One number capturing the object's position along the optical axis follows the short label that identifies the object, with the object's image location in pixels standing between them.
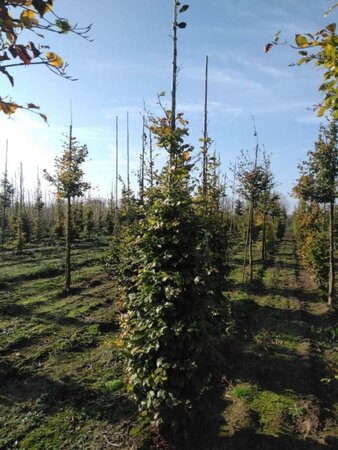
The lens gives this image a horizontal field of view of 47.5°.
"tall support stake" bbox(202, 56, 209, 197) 11.67
